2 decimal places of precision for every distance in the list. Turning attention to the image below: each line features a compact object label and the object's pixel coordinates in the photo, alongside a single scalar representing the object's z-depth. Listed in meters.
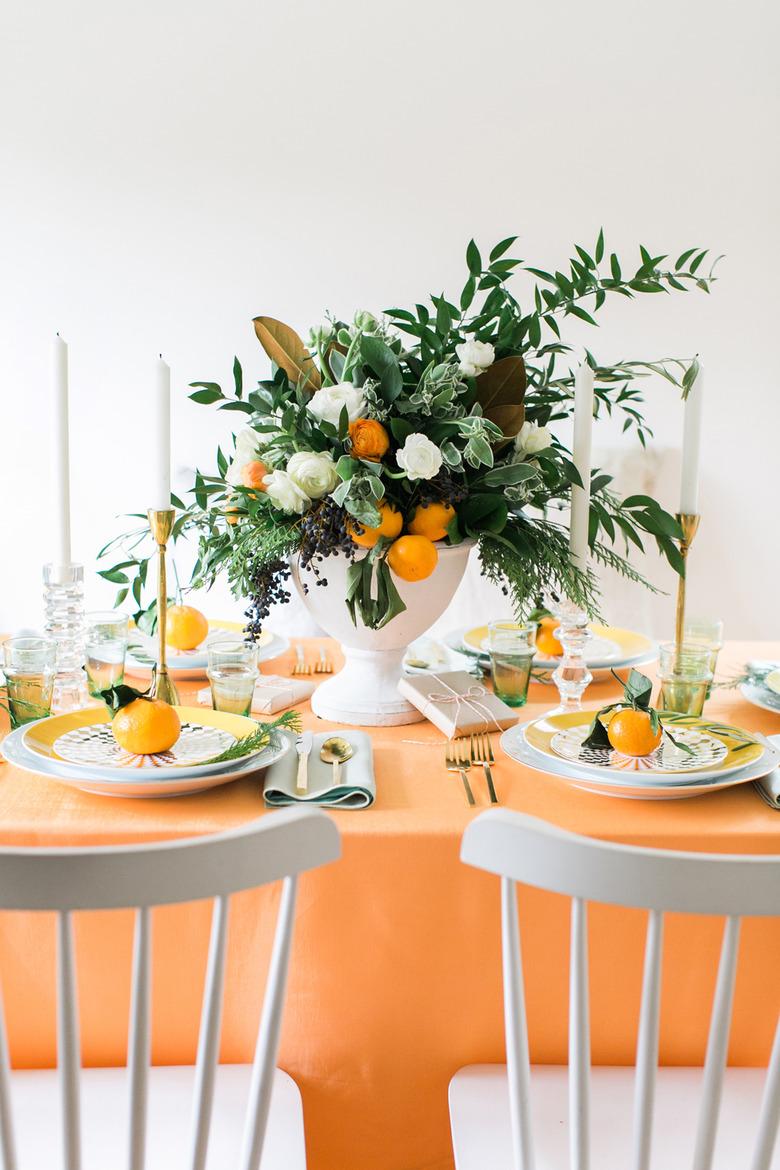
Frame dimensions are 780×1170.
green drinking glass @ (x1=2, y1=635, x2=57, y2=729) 1.35
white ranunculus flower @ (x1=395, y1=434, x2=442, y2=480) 1.30
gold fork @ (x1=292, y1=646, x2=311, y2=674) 1.70
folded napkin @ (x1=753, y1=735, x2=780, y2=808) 1.15
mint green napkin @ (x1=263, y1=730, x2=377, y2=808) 1.13
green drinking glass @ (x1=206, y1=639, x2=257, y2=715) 1.38
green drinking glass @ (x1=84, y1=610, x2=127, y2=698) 1.48
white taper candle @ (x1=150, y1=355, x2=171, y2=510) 1.43
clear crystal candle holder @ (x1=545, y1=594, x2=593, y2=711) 1.48
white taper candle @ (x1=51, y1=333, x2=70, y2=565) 1.46
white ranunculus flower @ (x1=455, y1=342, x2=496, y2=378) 1.40
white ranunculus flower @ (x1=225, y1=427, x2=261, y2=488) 1.45
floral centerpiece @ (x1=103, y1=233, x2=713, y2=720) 1.34
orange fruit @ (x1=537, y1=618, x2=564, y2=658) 1.74
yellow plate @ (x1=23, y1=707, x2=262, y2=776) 1.17
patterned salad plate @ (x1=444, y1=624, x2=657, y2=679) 1.72
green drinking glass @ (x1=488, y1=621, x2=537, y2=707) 1.54
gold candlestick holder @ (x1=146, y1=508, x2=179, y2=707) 1.44
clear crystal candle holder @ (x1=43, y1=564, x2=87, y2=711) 1.49
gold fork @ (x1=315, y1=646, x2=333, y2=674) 1.72
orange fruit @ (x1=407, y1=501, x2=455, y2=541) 1.37
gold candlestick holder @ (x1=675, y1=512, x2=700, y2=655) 1.59
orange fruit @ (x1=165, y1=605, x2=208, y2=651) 1.69
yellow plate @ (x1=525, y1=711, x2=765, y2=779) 1.21
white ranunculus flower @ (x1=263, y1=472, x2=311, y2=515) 1.34
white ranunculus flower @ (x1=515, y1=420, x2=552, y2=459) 1.44
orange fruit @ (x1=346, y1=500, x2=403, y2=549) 1.33
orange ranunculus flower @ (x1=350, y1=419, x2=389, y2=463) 1.34
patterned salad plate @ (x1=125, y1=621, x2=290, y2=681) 1.68
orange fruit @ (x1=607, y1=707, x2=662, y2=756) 1.23
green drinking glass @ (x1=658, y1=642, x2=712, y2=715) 1.46
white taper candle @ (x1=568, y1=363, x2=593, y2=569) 1.47
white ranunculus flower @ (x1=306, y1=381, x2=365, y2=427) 1.34
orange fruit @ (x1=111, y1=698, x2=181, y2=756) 1.19
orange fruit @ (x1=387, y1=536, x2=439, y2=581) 1.33
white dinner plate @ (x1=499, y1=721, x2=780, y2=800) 1.15
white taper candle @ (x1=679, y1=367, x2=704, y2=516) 1.55
